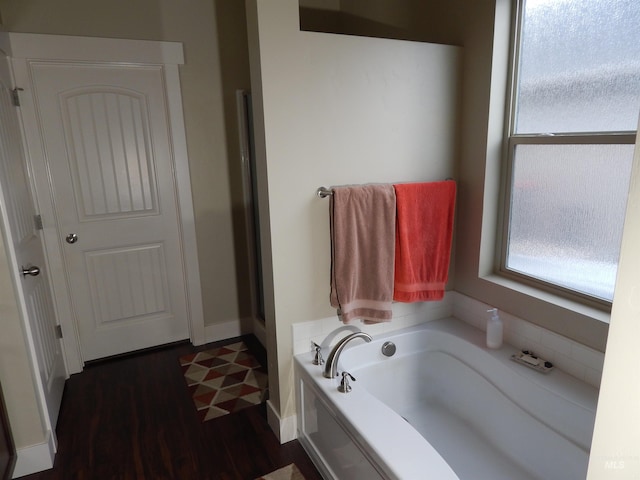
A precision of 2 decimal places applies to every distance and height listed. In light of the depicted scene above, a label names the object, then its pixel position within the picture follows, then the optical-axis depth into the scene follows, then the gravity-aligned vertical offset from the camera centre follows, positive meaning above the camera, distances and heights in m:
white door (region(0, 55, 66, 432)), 1.91 -0.42
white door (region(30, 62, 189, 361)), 2.59 -0.21
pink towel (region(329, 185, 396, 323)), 1.96 -0.44
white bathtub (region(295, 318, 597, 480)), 1.55 -1.11
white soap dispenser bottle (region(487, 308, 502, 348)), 2.09 -0.86
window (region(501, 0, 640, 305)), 1.64 +0.06
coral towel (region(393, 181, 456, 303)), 2.10 -0.42
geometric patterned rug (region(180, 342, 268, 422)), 2.43 -1.37
